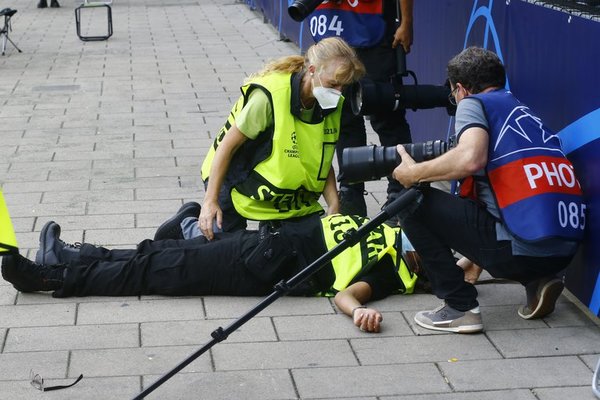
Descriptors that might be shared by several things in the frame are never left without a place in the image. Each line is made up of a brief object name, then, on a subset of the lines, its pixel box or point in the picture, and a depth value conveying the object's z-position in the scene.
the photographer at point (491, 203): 4.07
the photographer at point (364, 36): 5.71
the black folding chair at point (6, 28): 12.53
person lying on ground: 4.61
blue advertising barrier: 4.32
